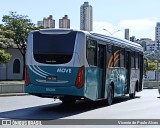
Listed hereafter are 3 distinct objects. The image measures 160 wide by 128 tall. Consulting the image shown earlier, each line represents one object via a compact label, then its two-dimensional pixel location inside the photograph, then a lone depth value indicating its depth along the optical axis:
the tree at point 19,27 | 63.11
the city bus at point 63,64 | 16.44
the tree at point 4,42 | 51.38
